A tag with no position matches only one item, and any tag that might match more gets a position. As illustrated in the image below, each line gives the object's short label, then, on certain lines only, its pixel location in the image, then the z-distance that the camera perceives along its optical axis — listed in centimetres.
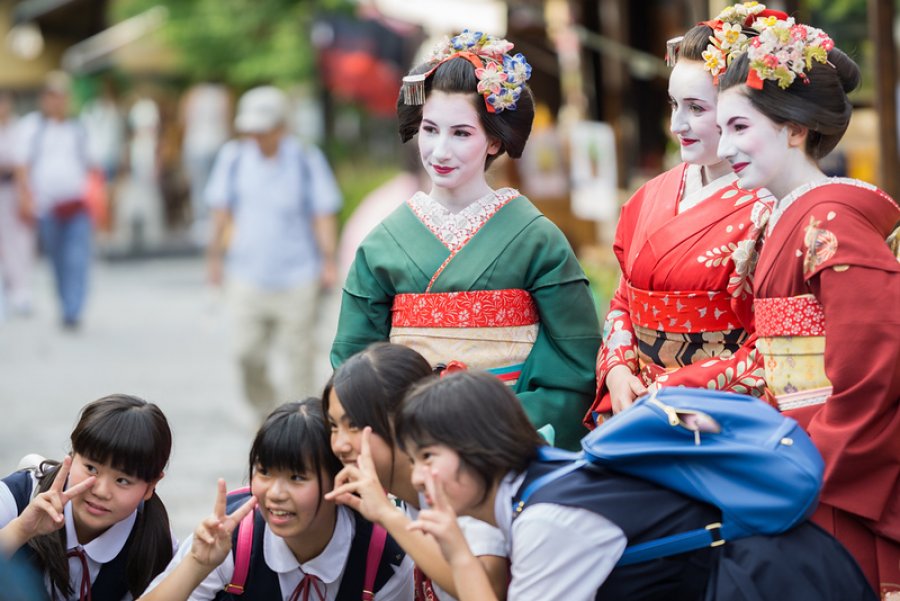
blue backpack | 541
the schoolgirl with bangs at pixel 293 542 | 644
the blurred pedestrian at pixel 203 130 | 4041
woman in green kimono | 701
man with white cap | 1512
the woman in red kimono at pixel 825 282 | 570
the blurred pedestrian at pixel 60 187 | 2480
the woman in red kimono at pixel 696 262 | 650
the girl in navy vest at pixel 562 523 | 546
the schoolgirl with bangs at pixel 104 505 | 672
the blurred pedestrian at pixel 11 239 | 2586
